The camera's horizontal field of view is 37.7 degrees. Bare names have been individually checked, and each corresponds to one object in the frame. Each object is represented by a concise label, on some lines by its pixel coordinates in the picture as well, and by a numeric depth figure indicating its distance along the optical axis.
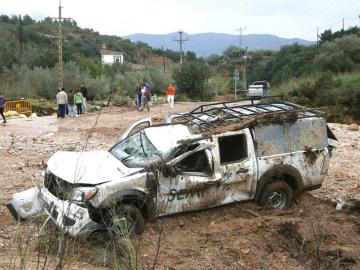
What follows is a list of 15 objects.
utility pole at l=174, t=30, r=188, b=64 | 75.94
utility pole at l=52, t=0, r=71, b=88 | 34.00
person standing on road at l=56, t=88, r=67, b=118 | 24.02
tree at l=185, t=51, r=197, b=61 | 102.62
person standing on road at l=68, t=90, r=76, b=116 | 24.91
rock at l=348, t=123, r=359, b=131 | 20.90
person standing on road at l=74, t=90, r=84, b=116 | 25.25
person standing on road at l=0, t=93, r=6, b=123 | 21.90
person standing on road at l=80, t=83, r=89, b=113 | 26.33
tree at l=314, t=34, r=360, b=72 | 55.53
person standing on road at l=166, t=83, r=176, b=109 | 28.11
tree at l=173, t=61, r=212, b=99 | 41.88
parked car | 38.72
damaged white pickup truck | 7.56
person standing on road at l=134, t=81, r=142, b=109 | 26.97
